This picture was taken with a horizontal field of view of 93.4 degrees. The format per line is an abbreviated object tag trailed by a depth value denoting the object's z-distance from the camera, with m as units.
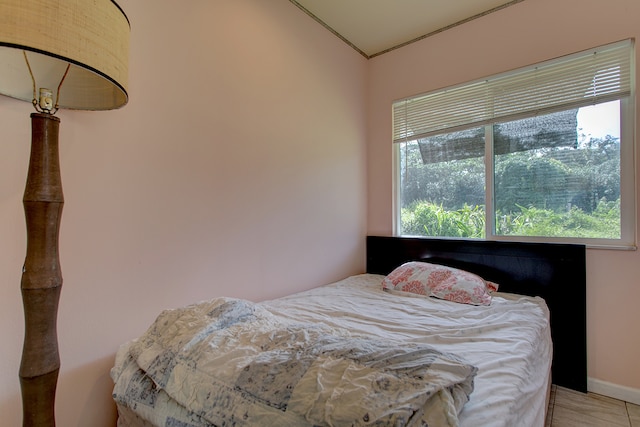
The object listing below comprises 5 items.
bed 0.68
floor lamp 0.68
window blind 1.91
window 1.90
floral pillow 1.89
